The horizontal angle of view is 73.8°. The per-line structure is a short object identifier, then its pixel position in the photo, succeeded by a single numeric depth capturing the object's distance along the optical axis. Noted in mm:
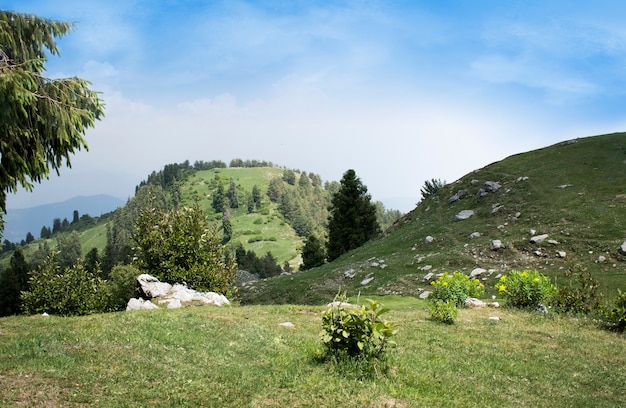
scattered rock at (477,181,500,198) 49562
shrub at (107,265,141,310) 27609
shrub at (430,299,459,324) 18303
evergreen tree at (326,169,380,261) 70062
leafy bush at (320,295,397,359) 10492
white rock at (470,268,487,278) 33688
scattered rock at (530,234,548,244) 35938
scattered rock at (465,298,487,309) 23297
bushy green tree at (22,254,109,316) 26797
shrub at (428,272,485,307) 23578
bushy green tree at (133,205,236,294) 25516
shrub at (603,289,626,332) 17270
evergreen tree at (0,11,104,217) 9883
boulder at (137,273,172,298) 23359
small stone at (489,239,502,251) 36969
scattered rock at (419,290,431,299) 31272
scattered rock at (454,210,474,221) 47053
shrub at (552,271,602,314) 21219
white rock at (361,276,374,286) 38375
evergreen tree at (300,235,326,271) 84625
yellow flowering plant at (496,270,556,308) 22134
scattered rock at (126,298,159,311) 21094
